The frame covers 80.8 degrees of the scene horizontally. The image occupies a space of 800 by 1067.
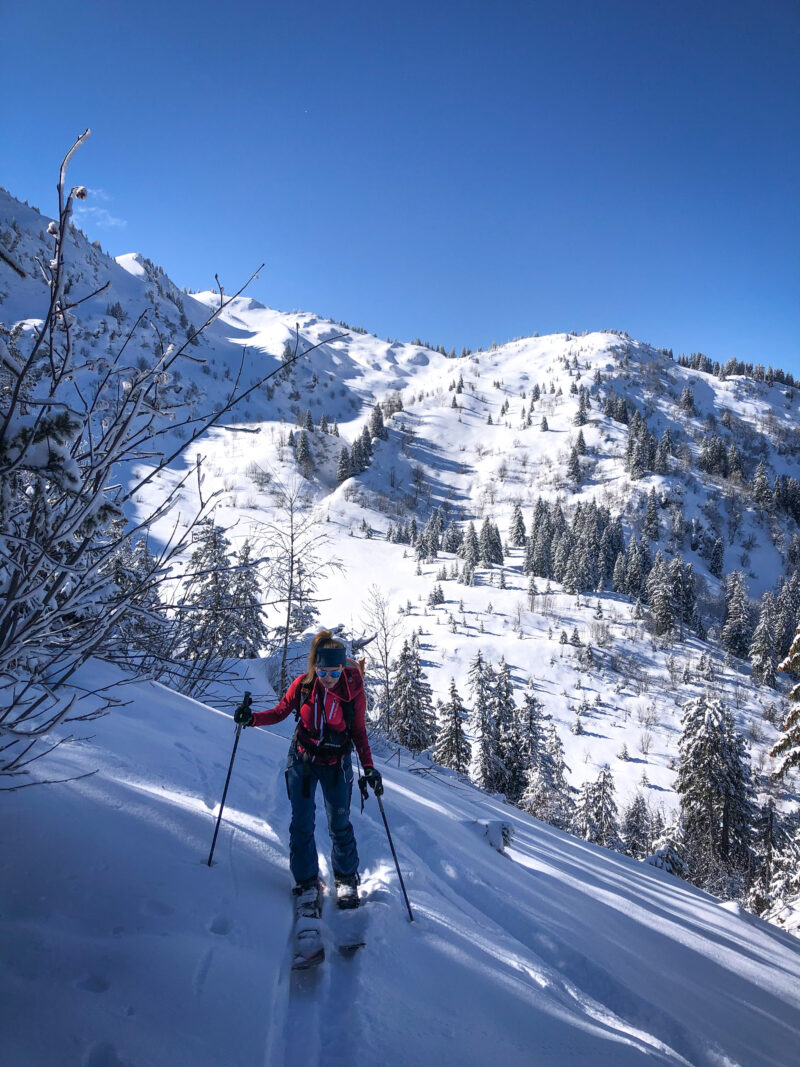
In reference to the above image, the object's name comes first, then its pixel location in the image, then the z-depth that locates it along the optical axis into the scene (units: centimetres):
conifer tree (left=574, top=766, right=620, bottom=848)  2445
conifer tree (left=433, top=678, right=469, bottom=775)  2419
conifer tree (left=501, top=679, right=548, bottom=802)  2727
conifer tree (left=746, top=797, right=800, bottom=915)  2120
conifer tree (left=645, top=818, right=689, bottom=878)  1702
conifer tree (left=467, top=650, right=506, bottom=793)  2500
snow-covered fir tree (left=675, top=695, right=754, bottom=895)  2356
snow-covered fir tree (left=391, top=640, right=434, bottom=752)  2408
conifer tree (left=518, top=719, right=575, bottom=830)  2512
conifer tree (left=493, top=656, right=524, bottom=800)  2745
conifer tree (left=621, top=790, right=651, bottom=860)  2652
